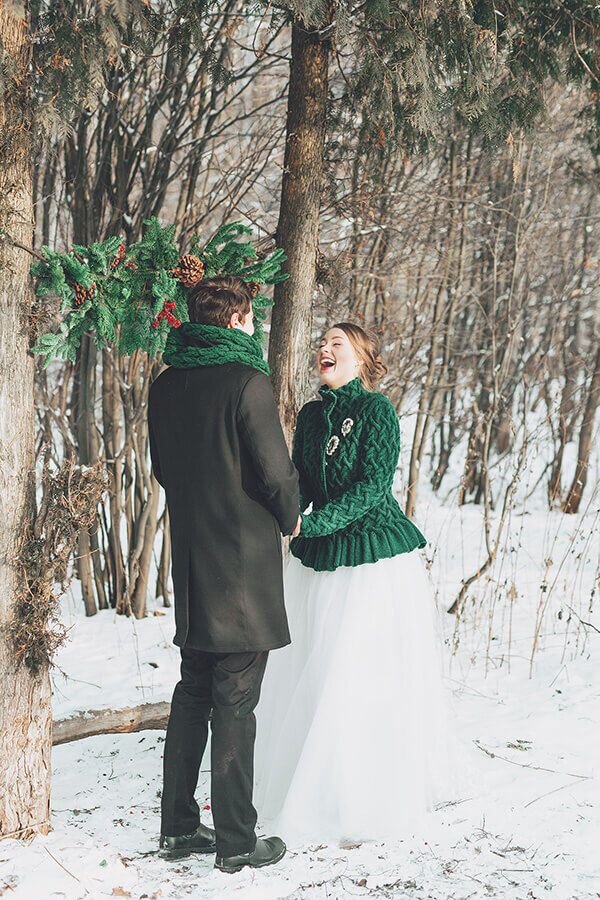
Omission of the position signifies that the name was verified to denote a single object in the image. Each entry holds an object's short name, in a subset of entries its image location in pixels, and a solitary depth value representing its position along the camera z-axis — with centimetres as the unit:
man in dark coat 289
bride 331
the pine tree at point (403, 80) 376
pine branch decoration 314
